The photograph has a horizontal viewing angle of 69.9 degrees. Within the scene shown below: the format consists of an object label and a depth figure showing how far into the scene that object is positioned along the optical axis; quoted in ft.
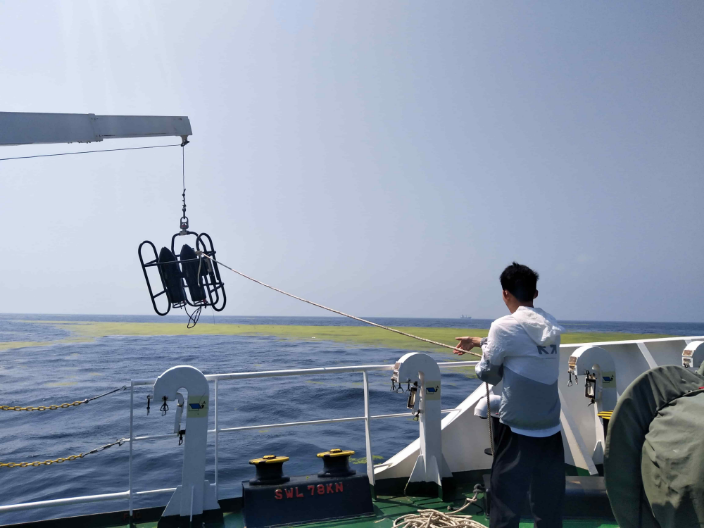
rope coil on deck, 9.95
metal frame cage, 12.25
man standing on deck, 6.97
